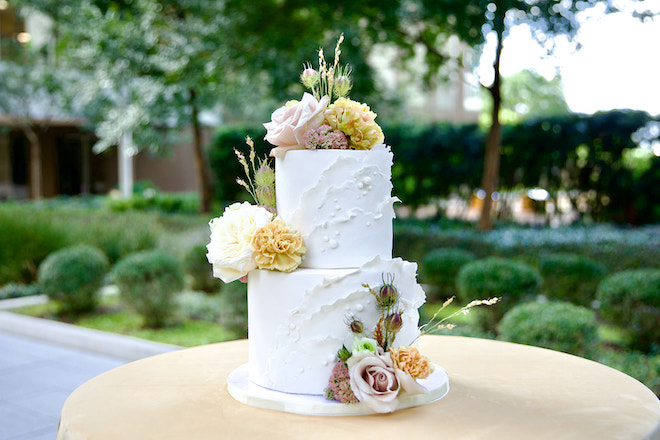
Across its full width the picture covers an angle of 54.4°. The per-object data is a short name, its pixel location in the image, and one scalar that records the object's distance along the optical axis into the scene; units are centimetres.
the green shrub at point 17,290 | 963
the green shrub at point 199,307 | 832
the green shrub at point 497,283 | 680
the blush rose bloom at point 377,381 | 212
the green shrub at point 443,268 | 821
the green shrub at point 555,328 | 533
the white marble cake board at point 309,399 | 219
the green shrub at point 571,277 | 730
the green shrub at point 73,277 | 832
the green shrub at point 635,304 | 611
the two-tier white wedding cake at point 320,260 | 232
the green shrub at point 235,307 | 684
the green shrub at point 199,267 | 930
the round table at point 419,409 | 200
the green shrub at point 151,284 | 779
